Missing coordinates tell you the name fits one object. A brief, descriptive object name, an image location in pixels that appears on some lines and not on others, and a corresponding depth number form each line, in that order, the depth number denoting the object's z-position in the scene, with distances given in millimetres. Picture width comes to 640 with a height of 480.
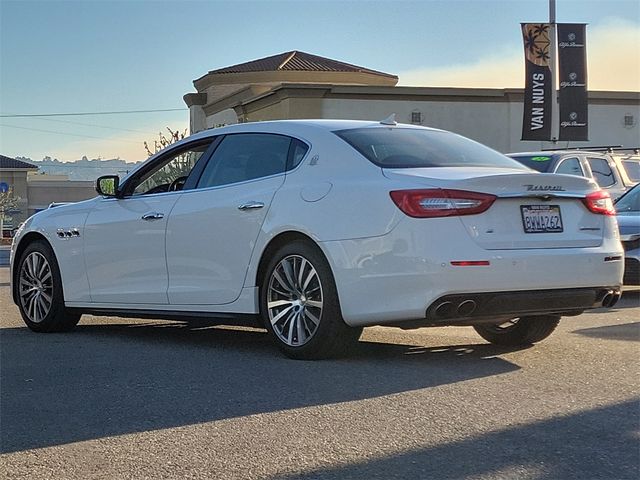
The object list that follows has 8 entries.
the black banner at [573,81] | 27703
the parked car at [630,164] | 14914
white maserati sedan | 5598
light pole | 27609
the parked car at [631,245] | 10453
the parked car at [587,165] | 13422
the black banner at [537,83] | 27844
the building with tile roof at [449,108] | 35156
